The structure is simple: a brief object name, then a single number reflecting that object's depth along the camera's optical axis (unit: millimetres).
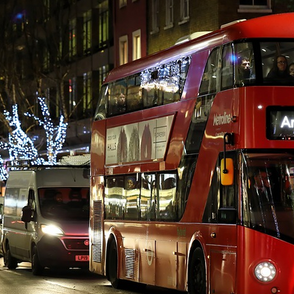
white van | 25594
